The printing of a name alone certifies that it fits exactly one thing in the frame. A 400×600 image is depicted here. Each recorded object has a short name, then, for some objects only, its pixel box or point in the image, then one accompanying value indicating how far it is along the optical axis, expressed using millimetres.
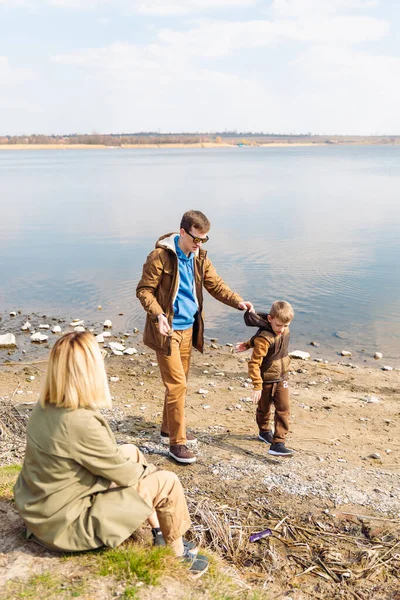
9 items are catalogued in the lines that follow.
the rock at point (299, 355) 11313
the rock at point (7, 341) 11961
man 6094
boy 6348
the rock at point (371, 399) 8975
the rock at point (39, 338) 12266
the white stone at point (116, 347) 11469
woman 3652
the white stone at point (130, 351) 11318
